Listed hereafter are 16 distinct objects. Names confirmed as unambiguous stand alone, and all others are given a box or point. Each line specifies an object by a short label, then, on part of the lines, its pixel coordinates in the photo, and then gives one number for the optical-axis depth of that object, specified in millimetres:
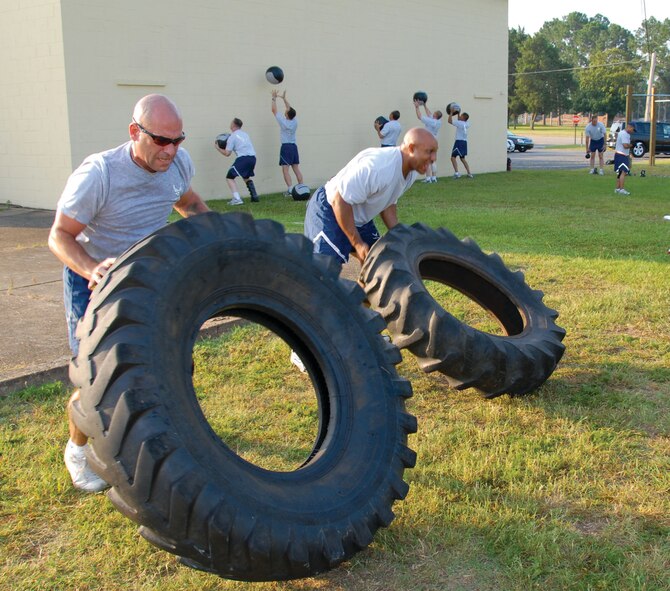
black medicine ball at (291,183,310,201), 14906
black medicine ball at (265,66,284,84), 15625
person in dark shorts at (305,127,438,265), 5215
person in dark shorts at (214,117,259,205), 14562
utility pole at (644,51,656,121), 43484
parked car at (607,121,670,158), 32656
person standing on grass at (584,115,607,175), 22422
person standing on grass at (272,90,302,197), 15656
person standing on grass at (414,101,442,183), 19214
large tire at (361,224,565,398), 4609
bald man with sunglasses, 3467
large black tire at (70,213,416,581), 2584
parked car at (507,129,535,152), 39250
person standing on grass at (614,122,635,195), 16656
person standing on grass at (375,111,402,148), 17594
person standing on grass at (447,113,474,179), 20578
